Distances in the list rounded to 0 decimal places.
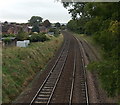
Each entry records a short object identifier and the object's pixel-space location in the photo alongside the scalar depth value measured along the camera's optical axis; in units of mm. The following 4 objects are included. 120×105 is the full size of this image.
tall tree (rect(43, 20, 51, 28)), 171000
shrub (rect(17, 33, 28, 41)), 53794
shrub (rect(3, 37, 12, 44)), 45862
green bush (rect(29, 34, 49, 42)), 58256
